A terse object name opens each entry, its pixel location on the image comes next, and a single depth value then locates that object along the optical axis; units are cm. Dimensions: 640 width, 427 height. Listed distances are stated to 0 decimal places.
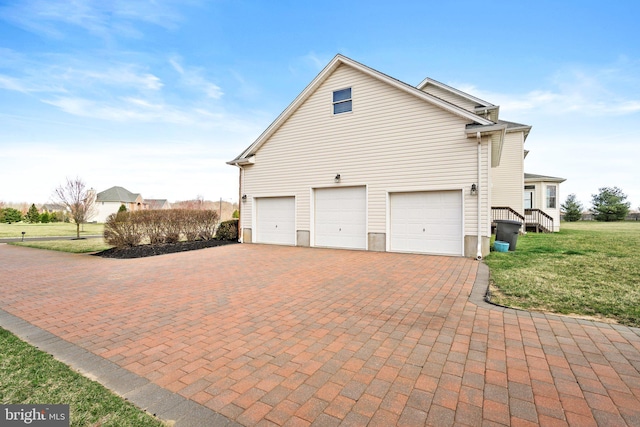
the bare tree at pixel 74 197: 1952
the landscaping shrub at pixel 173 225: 1292
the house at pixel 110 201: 4962
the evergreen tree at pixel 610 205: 3419
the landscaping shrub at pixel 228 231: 1448
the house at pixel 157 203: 5792
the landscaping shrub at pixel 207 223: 1431
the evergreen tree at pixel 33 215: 4028
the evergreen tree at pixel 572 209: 3612
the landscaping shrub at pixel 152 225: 1206
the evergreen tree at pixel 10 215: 3792
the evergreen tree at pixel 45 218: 4075
